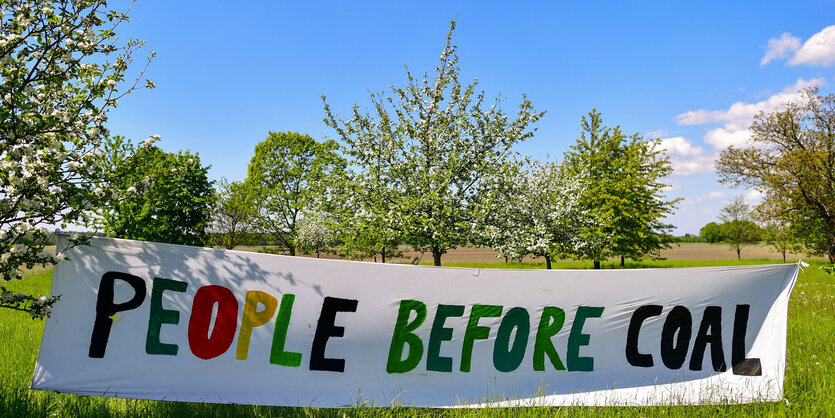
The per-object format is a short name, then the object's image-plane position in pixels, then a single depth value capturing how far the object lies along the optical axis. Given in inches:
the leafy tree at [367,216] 451.5
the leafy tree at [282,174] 1211.2
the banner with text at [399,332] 191.8
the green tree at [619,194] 873.5
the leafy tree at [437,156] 446.0
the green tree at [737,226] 2122.2
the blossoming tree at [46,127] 166.7
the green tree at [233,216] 1309.1
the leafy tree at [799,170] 1069.8
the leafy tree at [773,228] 1130.0
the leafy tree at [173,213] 895.7
